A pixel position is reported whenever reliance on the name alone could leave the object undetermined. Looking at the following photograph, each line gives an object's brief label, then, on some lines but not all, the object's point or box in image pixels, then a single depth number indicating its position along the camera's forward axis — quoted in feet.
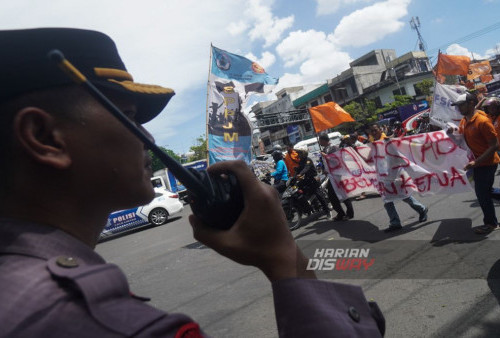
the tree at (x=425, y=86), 112.27
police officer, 2.38
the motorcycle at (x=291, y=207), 24.75
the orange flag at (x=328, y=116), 31.68
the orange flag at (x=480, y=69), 67.29
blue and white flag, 20.47
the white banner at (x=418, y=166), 17.94
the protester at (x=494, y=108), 16.57
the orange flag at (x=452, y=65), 29.37
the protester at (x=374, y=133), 21.86
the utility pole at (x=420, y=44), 151.12
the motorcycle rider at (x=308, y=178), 25.57
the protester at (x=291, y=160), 26.63
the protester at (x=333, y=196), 23.82
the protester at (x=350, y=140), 28.83
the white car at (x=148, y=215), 40.52
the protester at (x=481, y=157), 14.64
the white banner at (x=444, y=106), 20.90
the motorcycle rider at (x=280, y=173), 26.23
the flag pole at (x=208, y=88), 20.06
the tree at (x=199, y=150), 178.50
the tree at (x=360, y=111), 119.55
